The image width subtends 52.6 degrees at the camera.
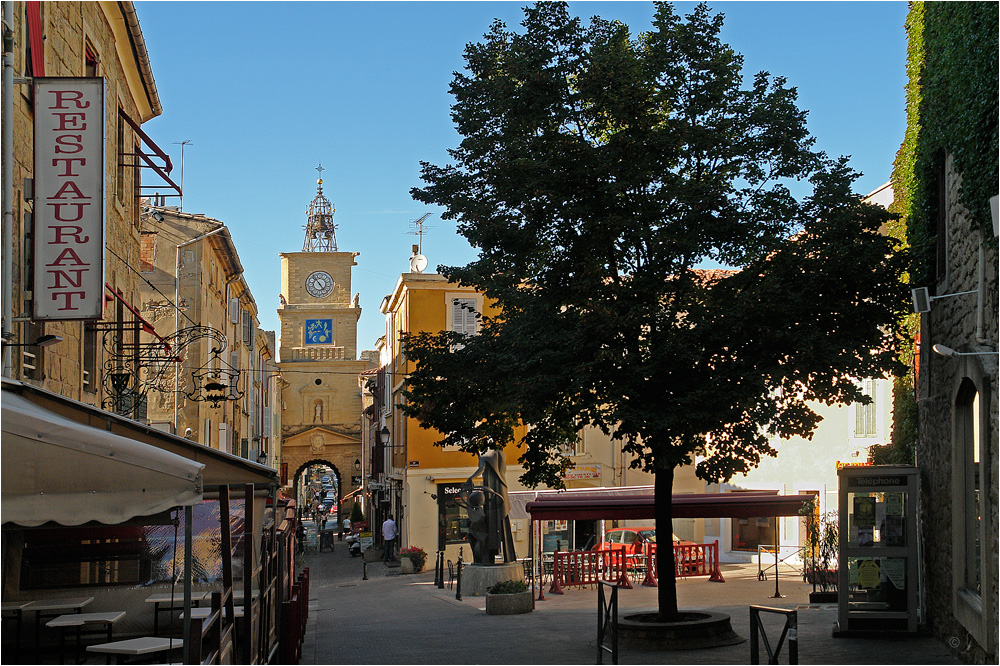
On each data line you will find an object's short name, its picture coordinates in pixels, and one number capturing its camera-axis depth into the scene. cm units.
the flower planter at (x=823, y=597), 1727
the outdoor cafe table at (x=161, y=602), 1022
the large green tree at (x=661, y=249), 1167
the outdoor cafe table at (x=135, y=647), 845
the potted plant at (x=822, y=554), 1816
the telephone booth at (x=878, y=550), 1199
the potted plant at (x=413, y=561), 3005
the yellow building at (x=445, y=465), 3180
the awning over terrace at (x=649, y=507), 1856
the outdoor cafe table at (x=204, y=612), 904
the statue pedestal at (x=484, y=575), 2056
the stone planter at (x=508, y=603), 1748
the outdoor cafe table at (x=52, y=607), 995
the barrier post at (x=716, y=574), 2304
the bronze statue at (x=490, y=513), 2098
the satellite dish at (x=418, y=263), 3541
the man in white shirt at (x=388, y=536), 3316
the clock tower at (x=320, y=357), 6925
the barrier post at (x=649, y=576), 2267
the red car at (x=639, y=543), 2392
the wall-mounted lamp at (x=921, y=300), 1067
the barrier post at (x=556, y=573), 2148
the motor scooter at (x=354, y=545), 3825
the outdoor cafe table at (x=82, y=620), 946
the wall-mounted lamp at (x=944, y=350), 923
